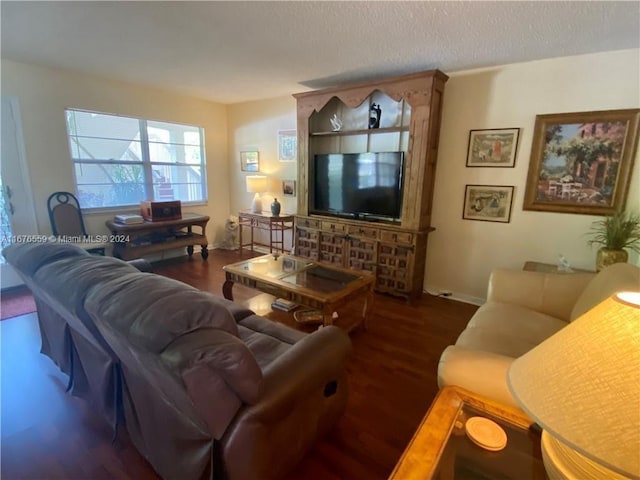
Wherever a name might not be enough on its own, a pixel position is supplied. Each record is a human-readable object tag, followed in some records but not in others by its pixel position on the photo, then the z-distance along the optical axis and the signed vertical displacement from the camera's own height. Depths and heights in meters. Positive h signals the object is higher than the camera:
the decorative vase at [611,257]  2.39 -0.50
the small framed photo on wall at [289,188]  4.73 -0.08
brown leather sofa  0.98 -0.72
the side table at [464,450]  0.91 -0.80
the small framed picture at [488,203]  3.12 -0.16
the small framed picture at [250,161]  5.05 +0.33
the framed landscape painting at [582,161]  2.59 +0.23
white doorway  3.30 -0.12
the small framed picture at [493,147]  3.01 +0.38
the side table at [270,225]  4.58 -0.63
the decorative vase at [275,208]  4.55 -0.36
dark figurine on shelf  3.53 +0.76
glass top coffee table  2.36 -0.80
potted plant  2.40 -0.37
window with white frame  3.91 +0.27
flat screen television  3.45 -0.01
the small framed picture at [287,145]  4.57 +0.53
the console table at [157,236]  3.92 -0.76
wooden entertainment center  3.13 +0.29
